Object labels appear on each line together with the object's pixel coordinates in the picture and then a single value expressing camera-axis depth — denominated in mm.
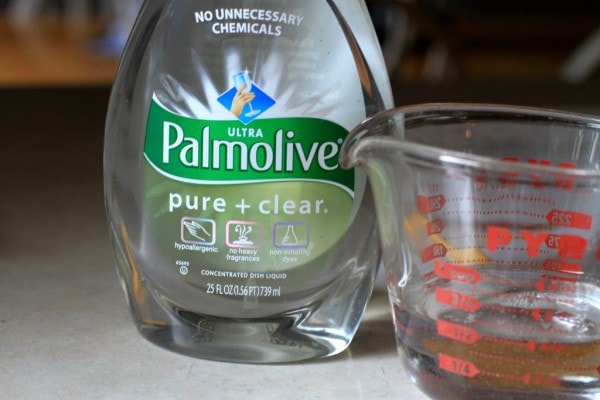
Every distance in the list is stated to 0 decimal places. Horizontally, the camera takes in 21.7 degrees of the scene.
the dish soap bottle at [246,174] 490
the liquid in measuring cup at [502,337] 452
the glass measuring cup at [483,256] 451
